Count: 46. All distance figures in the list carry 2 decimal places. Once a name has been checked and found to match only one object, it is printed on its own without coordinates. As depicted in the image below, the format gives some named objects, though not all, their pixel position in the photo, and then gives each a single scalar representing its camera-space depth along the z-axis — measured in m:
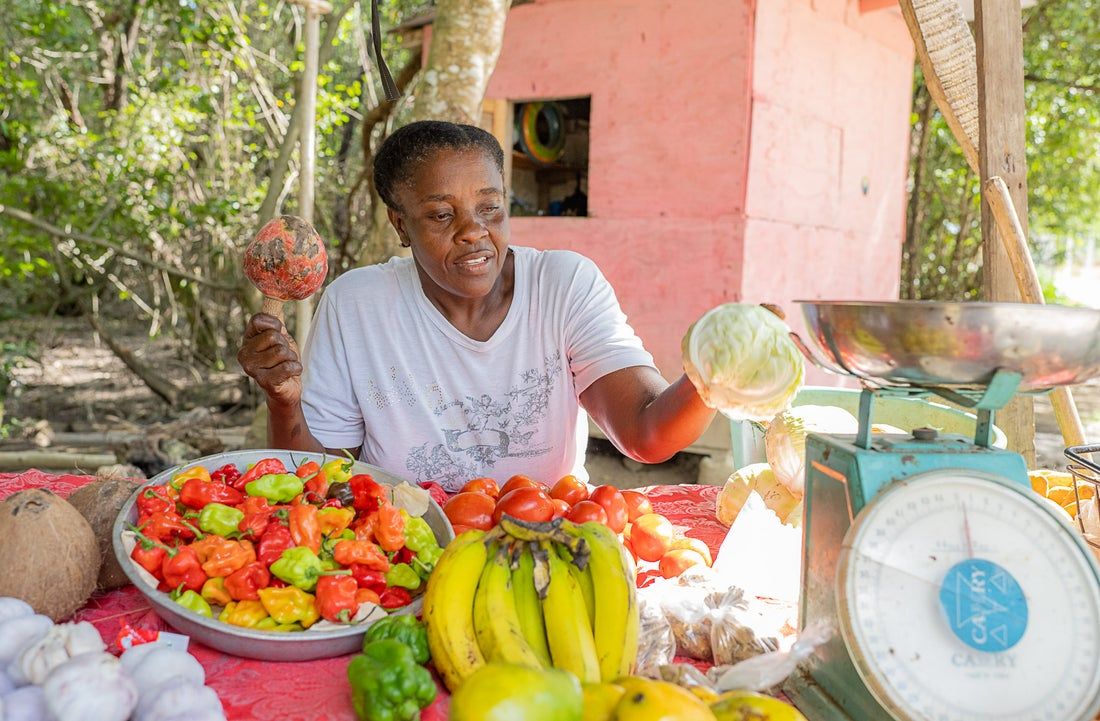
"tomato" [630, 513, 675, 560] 1.96
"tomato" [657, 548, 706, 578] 1.86
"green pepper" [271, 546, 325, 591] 1.50
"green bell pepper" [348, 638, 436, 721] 1.24
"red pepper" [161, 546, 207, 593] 1.50
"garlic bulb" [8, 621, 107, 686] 1.22
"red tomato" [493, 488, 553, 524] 1.86
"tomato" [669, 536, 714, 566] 1.96
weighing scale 1.12
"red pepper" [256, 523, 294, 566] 1.53
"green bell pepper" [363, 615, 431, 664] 1.36
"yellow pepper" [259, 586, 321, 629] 1.47
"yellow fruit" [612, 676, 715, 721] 1.03
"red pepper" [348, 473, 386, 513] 1.73
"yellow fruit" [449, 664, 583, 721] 1.00
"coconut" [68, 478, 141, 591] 1.71
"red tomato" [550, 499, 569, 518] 1.95
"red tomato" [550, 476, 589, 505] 2.14
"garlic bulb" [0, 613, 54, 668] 1.30
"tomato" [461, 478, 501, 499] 2.11
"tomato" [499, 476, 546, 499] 2.06
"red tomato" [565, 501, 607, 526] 1.93
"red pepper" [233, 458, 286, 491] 1.78
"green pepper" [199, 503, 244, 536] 1.62
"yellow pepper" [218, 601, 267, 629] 1.46
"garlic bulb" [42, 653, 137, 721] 1.11
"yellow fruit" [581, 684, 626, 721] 1.10
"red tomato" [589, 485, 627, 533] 2.00
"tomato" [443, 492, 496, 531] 1.91
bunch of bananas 1.28
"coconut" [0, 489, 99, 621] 1.50
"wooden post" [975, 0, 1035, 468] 2.62
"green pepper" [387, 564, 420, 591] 1.58
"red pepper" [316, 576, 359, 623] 1.46
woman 2.33
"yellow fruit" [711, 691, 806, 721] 1.12
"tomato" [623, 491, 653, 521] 2.13
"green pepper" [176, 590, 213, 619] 1.46
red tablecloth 1.33
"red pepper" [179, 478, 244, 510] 1.68
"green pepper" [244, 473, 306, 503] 1.71
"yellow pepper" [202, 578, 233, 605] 1.50
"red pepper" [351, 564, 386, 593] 1.56
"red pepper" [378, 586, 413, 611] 1.54
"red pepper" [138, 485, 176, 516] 1.63
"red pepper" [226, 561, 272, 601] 1.49
